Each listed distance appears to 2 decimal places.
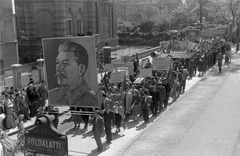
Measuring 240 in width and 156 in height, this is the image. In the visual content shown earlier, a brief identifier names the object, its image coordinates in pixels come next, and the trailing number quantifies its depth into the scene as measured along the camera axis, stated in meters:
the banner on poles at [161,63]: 18.39
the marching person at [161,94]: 15.24
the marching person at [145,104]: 13.99
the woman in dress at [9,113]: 13.62
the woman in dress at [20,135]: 10.72
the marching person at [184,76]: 19.56
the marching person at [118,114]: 12.80
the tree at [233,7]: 33.27
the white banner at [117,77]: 15.32
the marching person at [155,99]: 14.90
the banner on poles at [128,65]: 18.02
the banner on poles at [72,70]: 11.98
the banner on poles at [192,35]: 32.69
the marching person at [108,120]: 11.84
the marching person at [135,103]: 14.40
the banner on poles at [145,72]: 16.95
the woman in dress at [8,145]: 9.34
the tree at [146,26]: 52.03
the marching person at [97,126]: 11.02
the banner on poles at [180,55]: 25.97
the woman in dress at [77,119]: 13.78
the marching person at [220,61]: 25.31
